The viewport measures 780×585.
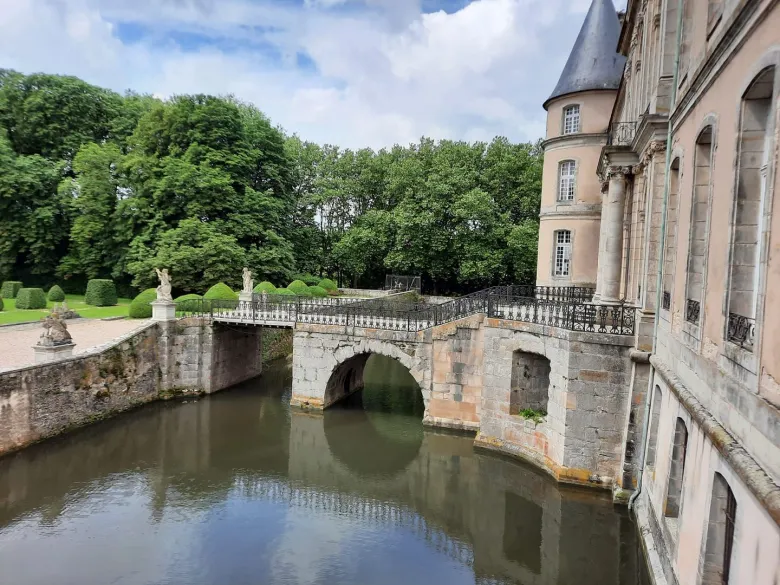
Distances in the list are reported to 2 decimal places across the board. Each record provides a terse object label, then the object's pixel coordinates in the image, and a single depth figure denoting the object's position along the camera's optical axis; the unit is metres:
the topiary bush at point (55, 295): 25.52
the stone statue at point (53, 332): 14.53
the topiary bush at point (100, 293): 26.30
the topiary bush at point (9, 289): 26.98
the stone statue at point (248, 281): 22.18
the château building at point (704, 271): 4.76
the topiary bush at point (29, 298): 23.70
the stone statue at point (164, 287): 18.76
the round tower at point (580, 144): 18.12
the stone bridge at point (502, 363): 11.83
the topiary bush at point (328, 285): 33.17
